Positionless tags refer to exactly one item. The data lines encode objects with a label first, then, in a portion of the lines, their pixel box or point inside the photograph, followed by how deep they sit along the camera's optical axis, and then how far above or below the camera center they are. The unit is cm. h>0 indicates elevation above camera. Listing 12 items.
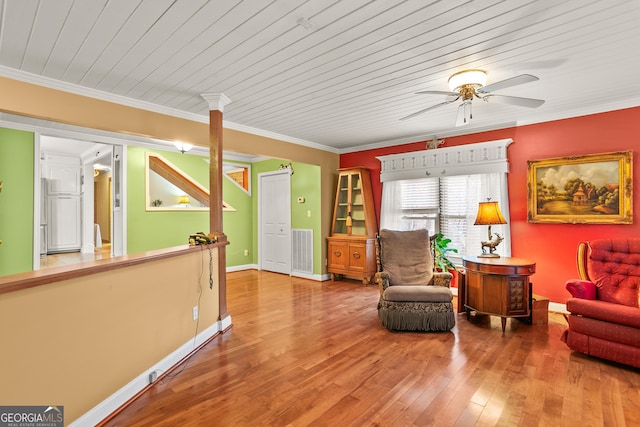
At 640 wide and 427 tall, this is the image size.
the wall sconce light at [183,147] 476 +111
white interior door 641 -7
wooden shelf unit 545 -23
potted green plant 448 -55
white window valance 436 +87
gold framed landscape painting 347 +32
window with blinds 464 +18
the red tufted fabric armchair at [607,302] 248 -76
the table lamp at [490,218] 370 -2
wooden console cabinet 333 -78
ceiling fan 264 +113
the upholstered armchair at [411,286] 330 -80
